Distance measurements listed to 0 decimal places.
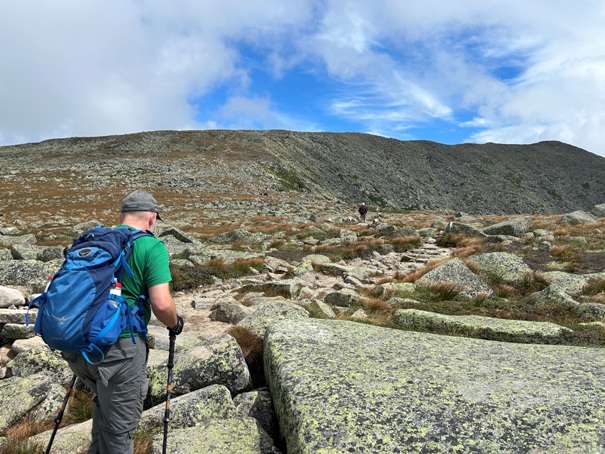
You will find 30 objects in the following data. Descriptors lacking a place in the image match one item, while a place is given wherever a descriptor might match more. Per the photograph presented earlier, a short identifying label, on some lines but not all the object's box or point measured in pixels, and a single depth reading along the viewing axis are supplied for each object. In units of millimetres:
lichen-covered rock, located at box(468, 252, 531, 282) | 13704
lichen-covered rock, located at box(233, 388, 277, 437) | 4922
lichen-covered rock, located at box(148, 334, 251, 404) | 5559
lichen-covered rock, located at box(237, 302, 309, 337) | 7312
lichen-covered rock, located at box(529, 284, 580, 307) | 10198
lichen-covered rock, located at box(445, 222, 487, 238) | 26125
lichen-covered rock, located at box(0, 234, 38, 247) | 22220
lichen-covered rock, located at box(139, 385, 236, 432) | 4812
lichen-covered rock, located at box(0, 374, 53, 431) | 5086
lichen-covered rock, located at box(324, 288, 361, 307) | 11258
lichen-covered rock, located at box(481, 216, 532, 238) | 25859
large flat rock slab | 3494
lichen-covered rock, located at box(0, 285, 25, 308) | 8055
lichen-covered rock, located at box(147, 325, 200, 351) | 7402
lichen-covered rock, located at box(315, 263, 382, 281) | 15453
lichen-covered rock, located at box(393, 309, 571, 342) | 6945
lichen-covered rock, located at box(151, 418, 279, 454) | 4250
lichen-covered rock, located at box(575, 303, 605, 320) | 9094
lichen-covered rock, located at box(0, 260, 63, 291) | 11172
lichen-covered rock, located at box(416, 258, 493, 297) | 12202
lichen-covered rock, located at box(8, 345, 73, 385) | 6066
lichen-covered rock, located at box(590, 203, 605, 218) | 44938
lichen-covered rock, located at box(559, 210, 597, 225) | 33188
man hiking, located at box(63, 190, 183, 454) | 3668
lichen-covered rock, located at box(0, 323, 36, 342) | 7254
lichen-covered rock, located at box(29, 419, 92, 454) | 4391
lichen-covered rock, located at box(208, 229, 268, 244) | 25469
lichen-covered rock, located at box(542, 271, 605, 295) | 12215
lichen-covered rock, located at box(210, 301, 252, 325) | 9586
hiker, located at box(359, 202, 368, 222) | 39062
